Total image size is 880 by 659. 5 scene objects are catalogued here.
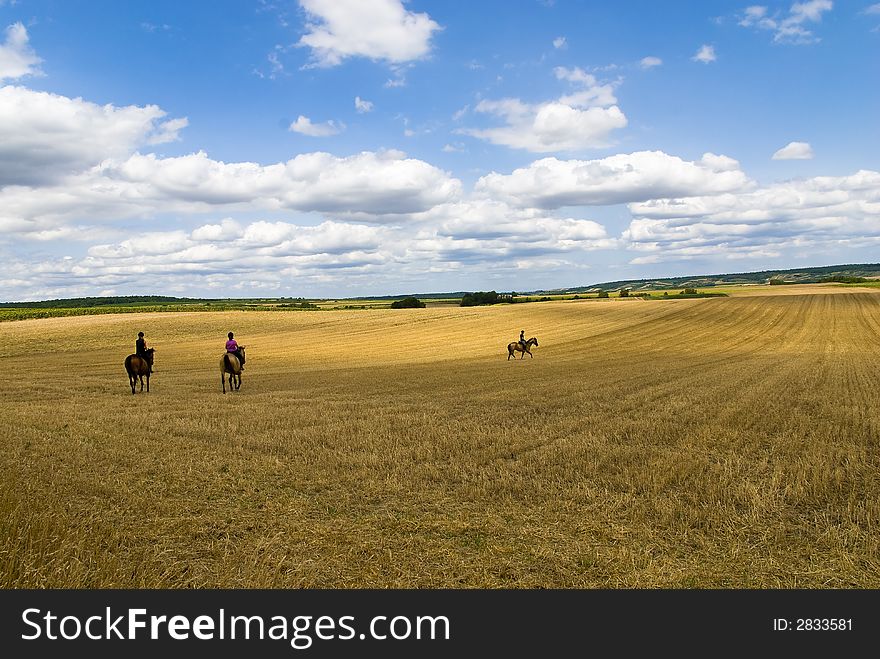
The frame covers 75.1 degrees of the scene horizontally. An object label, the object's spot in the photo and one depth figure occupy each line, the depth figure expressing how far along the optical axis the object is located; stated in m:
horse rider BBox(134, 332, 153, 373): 24.20
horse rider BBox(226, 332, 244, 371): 24.89
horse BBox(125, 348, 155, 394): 23.62
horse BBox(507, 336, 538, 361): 38.88
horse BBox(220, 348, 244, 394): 24.42
